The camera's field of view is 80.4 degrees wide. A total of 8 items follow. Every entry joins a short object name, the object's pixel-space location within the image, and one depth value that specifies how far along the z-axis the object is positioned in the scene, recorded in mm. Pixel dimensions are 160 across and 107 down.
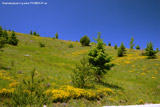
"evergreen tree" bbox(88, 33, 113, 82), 12730
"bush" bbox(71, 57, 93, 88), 8930
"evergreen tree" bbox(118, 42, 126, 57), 37562
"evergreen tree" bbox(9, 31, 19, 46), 38719
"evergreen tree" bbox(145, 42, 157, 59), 31356
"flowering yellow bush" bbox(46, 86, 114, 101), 7220
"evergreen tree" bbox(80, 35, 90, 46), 57694
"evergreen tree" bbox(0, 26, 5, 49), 12597
